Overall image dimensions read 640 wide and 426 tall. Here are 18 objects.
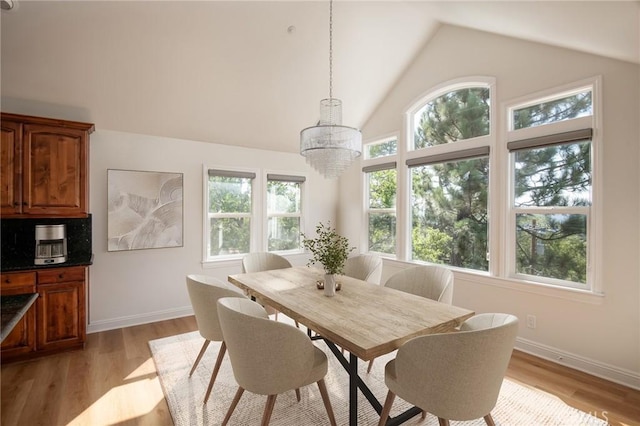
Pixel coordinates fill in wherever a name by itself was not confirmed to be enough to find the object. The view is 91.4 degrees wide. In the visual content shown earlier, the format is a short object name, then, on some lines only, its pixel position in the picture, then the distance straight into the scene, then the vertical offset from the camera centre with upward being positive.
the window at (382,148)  4.52 +0.98
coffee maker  3.05 -0.33
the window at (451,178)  3.51 +0.42
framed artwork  3.63 +0.03
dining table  1.59 -0.62
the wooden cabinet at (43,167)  2.85 +0.43
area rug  2.04 -1.36
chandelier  2.45 +0.52
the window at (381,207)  4.58 +0.08
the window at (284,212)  4.83 +0.01
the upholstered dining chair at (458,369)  1.39 -0.73
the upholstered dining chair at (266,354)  1.58 -0.74
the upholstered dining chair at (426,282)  2.51 -0.60
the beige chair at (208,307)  2.21 -0.69
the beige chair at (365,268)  3.26 -0.59
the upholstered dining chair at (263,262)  3.46 -0.57
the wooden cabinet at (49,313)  2.78 -0.95
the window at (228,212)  4.36 +0.00
